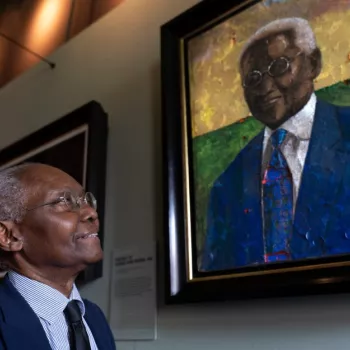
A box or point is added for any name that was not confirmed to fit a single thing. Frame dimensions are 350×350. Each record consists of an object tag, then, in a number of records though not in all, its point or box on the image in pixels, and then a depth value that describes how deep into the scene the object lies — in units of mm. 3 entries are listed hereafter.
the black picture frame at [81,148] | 1646
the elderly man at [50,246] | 1033
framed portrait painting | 1094
